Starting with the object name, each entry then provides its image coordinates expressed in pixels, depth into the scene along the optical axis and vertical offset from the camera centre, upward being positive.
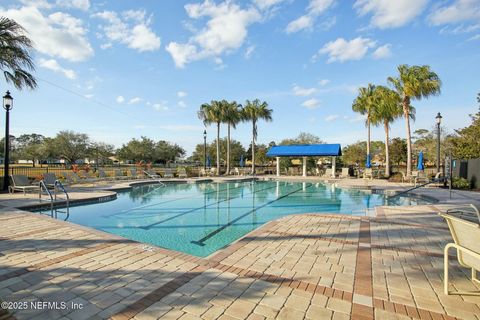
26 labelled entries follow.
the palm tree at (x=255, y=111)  27.17 +5.79
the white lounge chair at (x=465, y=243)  2.43 -0.78
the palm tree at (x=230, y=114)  25.95 +5.32
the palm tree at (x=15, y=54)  10.07 +4.56
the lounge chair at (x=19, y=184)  10.36 -0.74
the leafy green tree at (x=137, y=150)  46.84 +2.88
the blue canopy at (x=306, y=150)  22.91 +1.43
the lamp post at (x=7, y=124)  11.02 +1.81
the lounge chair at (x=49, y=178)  10.70 -0.53
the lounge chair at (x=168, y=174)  21.70 -0.69
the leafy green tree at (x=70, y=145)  42.94 +3.50
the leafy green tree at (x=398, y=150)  33.69 +2.07
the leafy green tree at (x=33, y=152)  43.56 +2.44
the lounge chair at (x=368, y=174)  21.66 -0.69
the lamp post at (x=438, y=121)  15.62 +2.76
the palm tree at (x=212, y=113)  25.66 +5.29
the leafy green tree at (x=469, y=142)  20.02 +1.99
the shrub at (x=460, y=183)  13.75 -0.95
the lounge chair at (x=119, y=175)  18.08 -0.64
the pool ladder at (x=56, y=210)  7.78 -1.42
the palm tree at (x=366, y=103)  23.94 +6.07
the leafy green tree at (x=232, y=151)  42.33 +2.57
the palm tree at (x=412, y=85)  18.39 +5.87
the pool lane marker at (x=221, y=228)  5.78 -1.70
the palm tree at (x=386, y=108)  20.33 +4.85
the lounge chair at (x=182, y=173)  21.48 -0.60
